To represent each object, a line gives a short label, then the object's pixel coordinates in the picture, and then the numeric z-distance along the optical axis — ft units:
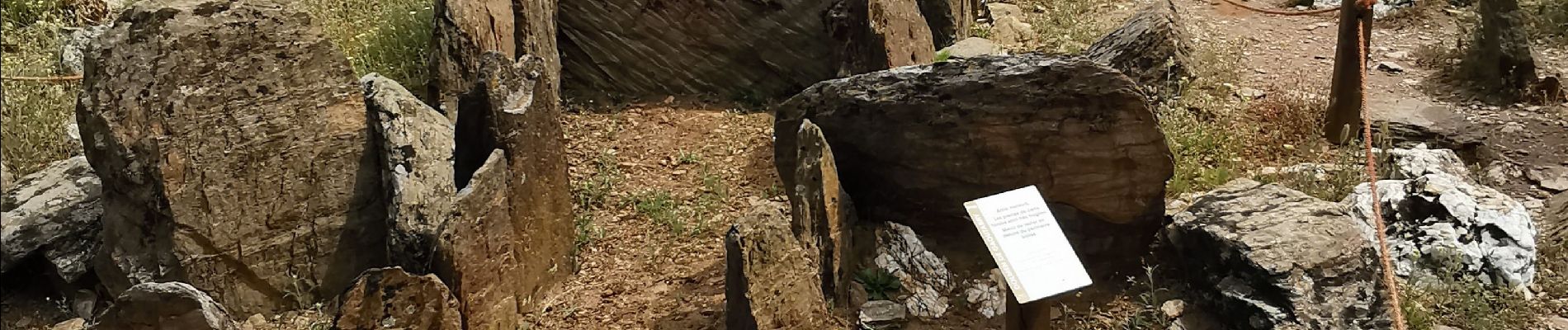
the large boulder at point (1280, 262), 11.25
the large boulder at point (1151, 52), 17.40
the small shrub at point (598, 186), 14.88
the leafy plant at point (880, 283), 12.47
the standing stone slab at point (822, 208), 11.71
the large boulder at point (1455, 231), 12.60
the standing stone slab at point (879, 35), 16.57
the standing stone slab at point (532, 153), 11.85
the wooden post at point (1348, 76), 15.15
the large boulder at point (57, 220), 12.85
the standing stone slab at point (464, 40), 14.56
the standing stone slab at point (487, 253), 11.05
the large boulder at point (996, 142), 12.59
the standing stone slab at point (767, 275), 10.36
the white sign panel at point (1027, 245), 8.12
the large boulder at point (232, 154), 11.29
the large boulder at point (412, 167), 11.25
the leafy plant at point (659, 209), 14.25
